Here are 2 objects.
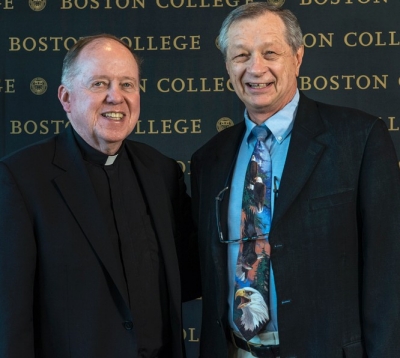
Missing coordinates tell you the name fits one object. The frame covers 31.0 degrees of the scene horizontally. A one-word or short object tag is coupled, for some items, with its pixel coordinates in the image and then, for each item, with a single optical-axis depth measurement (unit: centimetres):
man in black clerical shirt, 218
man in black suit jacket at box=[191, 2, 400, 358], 220
